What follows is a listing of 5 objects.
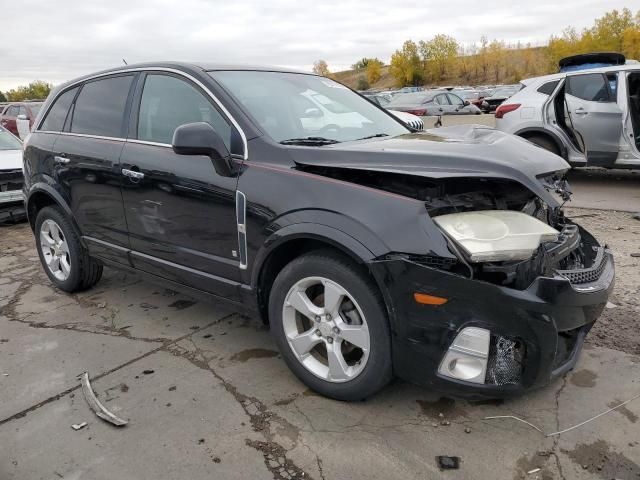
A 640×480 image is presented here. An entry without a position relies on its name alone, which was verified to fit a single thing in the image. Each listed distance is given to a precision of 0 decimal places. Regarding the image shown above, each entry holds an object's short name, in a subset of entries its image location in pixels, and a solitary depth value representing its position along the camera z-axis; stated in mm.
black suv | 2307
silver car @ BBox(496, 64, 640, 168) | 7477
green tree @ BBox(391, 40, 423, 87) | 95062
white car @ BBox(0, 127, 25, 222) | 7094
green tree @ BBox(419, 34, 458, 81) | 94688
